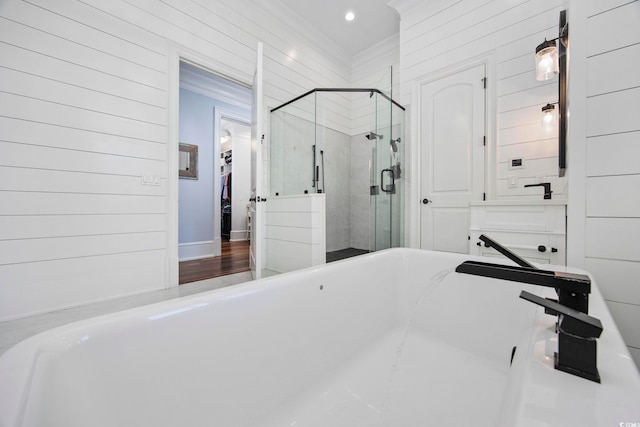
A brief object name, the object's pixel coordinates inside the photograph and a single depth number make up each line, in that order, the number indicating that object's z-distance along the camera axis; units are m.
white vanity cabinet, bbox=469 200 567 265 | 1.64
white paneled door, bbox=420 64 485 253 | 2.53
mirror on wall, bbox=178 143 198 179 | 3.74
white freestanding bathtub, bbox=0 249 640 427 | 0.46
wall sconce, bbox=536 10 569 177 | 1.55
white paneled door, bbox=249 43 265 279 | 2.16
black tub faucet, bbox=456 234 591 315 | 0.58
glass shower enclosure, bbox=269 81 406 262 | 2.95
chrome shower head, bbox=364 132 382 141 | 3.07
